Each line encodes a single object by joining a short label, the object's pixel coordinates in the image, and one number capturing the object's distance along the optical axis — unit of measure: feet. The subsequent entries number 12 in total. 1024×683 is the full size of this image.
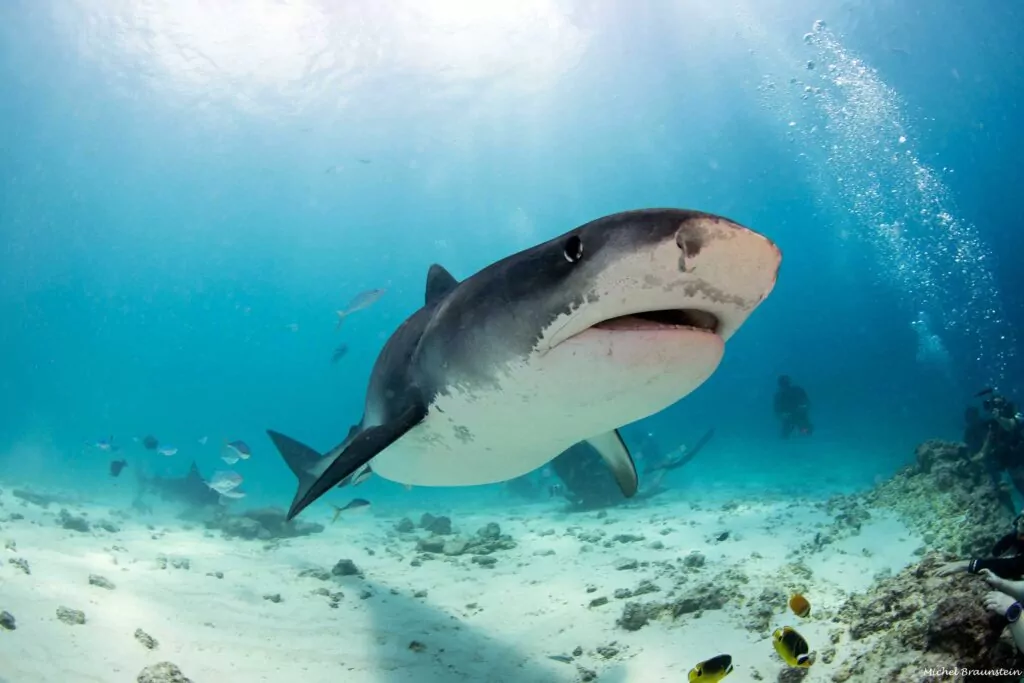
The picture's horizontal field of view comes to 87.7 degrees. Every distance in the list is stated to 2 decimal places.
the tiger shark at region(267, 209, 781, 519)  5.57
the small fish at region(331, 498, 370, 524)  27.14
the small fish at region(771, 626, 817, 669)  9.46
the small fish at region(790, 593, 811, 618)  11.44
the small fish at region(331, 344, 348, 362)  52.62
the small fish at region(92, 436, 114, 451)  40.32
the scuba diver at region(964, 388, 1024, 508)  28.40
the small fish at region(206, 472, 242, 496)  34.53
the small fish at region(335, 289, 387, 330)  40.17
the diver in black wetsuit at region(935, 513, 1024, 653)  7.65
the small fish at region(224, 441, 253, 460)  36.34
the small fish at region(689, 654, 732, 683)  8.91
